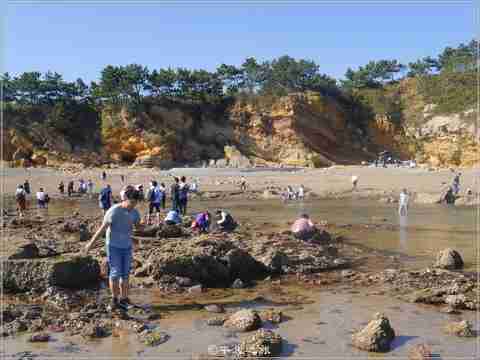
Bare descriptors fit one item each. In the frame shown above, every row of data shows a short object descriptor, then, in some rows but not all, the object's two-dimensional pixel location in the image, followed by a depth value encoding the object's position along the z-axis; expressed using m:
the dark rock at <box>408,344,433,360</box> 5.00
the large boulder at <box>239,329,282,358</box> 4.99
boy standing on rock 6.48
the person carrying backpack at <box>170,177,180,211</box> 17.23
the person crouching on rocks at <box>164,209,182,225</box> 12.83
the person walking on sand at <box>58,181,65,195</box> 33.16
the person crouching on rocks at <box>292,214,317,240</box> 12.60
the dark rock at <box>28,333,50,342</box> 5.32
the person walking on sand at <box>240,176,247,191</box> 34.89
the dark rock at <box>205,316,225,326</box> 5.97
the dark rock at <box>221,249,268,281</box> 8.52
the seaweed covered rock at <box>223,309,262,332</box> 5.73
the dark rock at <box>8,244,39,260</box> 7.88
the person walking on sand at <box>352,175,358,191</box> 33.38
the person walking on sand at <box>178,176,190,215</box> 17.41
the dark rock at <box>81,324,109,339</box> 5.47
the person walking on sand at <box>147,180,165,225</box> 15.95
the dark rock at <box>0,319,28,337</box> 5.50
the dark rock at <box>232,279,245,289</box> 8.01
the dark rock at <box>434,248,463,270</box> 9.67
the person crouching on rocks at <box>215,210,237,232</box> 13.73
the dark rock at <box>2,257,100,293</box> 7.19
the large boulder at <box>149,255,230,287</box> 8.08
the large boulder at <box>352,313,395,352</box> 5.25
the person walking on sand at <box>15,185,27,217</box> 20.12
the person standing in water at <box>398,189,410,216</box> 21.33
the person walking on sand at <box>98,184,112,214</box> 17.17
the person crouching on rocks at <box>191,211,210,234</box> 12.32
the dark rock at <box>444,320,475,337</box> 5.64
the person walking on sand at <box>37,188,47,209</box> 22.16
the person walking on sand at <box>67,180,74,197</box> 32.56
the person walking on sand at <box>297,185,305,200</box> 30.05
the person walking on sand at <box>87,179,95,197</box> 34.35
